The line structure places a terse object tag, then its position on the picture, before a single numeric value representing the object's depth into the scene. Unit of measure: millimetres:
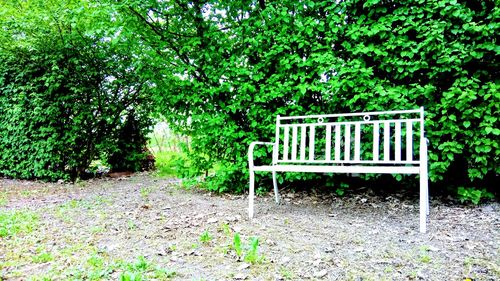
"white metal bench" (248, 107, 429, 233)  3075
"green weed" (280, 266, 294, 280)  2035
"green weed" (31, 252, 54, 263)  2359
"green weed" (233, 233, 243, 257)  2361
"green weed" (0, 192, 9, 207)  4254
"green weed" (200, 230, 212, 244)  2676
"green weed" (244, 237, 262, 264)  2256
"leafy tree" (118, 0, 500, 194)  3258
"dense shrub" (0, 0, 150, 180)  5742
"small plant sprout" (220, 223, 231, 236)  2867
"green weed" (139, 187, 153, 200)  4537
